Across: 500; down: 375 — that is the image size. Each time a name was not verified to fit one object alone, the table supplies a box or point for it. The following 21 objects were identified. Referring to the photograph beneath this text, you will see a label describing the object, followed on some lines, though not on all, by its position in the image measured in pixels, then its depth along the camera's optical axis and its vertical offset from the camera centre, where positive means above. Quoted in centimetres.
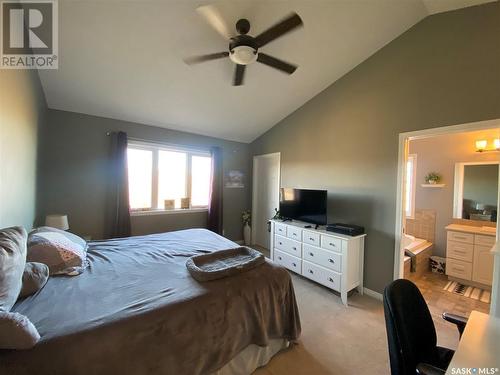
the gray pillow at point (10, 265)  109 -49
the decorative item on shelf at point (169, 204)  399 -42
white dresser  263 -96
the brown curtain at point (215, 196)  432 -27
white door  458 -23
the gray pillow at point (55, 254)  165 -60
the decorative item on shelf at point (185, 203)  417 -41
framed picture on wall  467 +8
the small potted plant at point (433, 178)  369 +16
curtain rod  356 +69
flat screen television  308 -32
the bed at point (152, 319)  104 -80
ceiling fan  168 +124
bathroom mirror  308 -4
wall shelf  365 +4
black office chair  103 -75
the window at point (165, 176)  370 +11
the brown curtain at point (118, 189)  335 -14
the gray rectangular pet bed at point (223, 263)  162 -69
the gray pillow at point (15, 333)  91 -67
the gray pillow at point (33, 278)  134 -65
